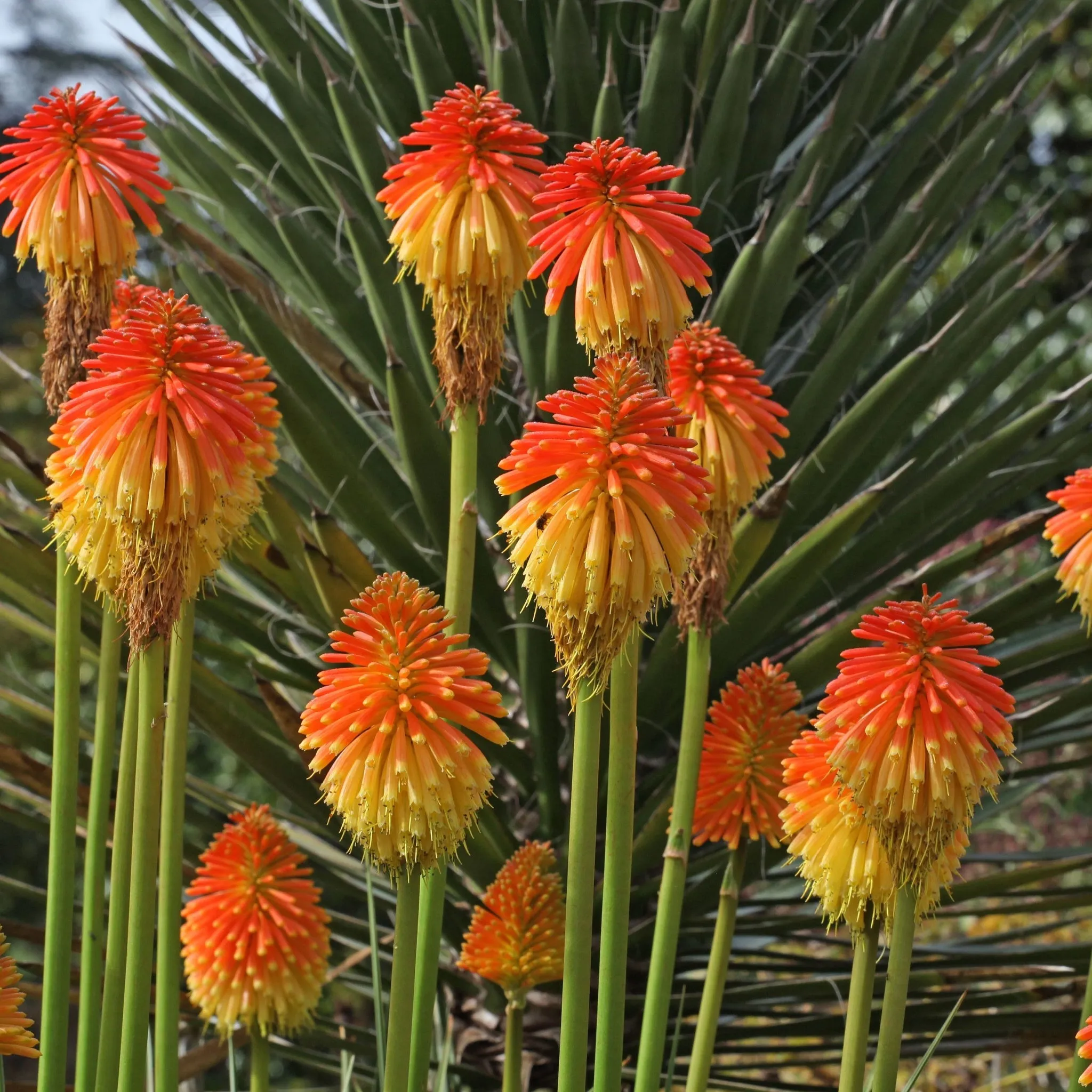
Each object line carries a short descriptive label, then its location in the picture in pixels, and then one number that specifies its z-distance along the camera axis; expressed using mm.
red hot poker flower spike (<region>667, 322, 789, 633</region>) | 1976
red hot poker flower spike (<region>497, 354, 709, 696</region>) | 1840
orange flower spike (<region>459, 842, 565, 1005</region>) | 2031
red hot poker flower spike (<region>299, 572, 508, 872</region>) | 1843
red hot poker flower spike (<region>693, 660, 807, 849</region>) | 2039
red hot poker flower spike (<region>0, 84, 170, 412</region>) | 1991
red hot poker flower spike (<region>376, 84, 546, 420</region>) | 1931
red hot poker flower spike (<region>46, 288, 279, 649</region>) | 1889
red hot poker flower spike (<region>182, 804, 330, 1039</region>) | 2070
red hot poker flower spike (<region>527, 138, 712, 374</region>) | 1888
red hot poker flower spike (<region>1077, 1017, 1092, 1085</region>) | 1824
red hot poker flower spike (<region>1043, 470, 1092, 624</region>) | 1991
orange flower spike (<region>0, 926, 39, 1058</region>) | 1873
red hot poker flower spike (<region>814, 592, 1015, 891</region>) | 1858
